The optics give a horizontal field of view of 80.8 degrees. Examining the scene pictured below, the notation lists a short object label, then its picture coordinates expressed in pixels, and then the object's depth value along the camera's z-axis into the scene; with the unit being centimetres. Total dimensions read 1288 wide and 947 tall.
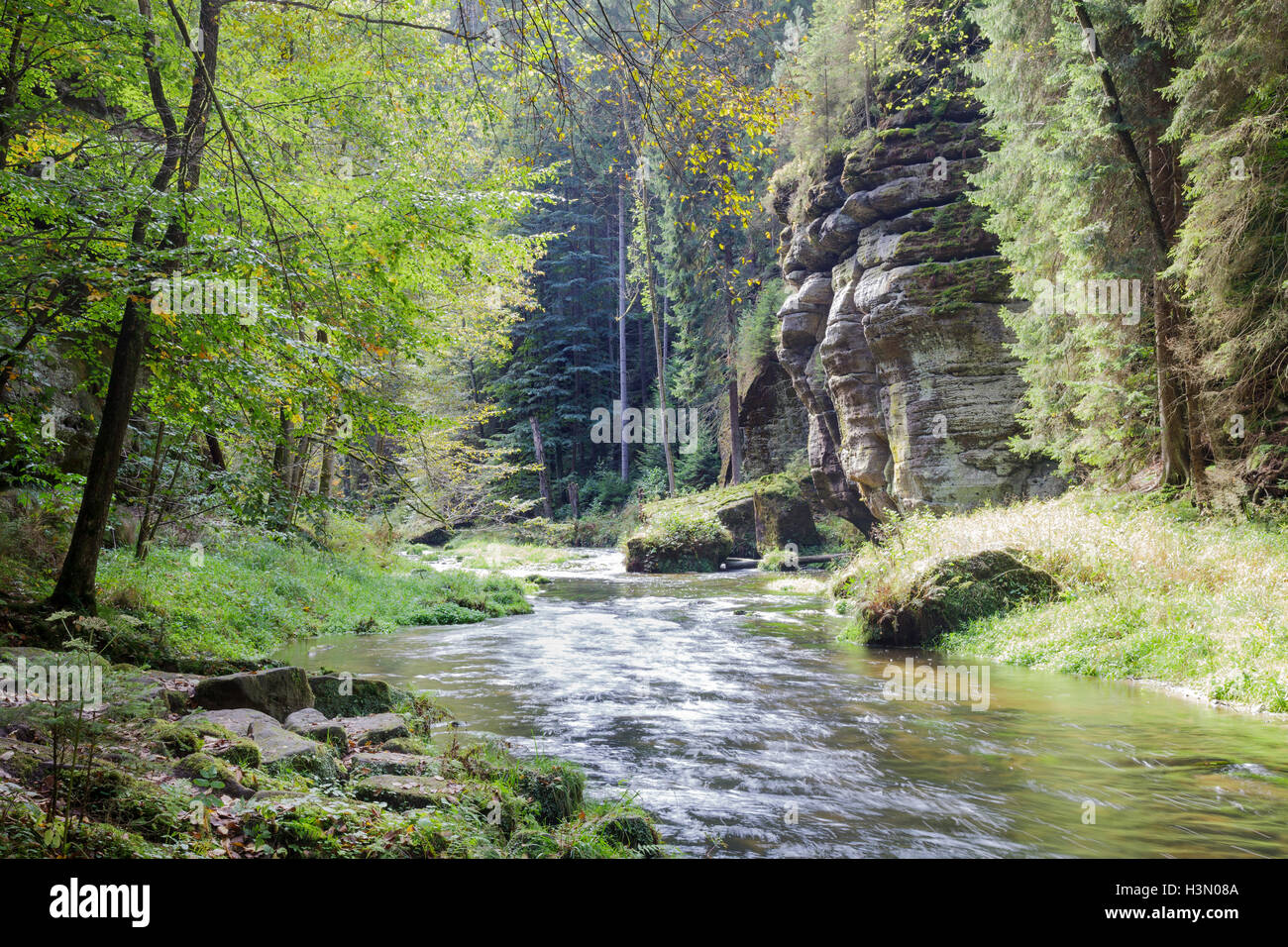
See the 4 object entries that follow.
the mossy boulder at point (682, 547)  2709
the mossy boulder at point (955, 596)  1238
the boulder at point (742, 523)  2888
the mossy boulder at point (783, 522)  2808
